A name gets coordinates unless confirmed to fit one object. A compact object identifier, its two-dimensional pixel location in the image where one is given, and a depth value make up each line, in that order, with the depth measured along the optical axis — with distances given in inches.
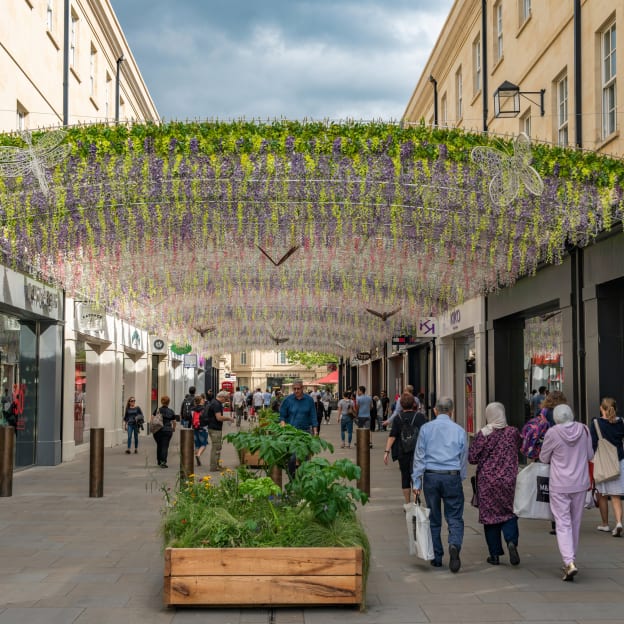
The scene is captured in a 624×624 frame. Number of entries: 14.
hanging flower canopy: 439.2
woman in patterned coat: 326.6
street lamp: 643.5
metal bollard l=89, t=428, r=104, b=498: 533.5
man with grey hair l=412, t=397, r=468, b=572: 322.3
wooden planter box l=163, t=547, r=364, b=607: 257.8
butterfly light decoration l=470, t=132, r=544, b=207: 435.8
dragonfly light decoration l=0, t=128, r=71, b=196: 435.2
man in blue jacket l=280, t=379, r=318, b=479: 548.1
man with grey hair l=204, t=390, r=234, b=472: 705.6
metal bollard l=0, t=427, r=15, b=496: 530.0
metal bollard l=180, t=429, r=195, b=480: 578.0
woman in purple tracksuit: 312.5
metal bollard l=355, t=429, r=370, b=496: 533.3
